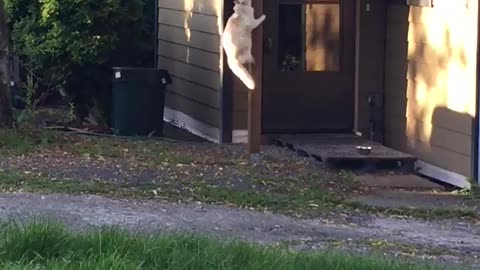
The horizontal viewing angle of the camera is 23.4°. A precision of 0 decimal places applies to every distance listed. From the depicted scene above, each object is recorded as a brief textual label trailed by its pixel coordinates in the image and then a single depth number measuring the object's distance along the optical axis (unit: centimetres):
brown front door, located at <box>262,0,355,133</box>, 1450
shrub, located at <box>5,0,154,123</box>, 1622
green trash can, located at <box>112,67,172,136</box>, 1542
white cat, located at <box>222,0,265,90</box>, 1212
